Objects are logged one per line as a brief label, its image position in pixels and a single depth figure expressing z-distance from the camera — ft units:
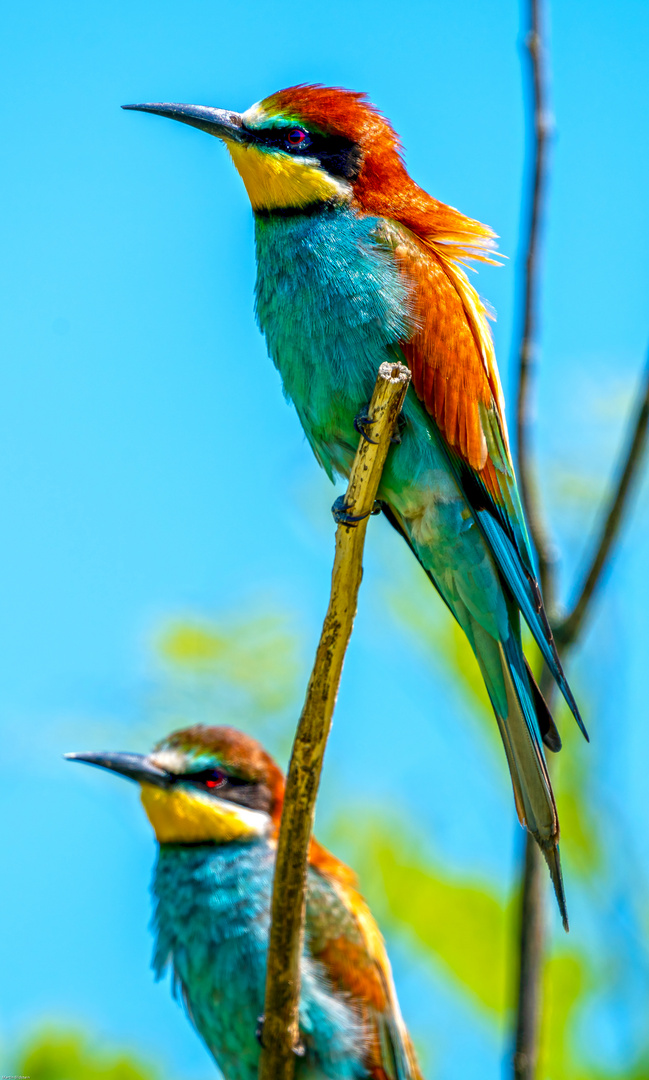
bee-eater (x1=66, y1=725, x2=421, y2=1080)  19.01
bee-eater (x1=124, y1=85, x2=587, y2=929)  15.01
